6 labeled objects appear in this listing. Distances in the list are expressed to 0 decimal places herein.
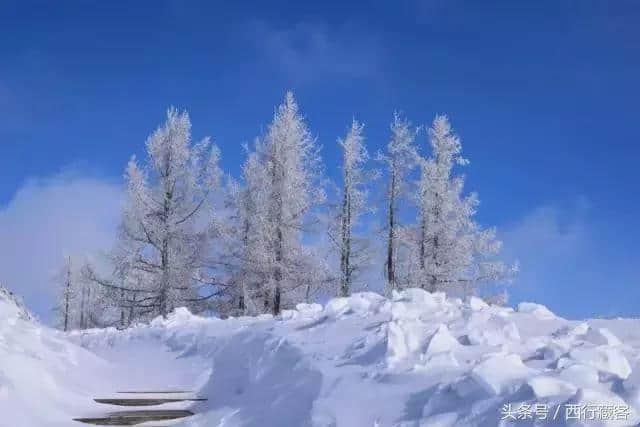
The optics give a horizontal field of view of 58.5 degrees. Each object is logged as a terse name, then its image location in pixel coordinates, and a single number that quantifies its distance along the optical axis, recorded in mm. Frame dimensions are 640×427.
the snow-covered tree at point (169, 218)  17641
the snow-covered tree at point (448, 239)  17312
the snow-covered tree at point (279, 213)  16625
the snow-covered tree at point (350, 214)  17750
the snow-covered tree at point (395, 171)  17859
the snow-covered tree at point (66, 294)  31359
